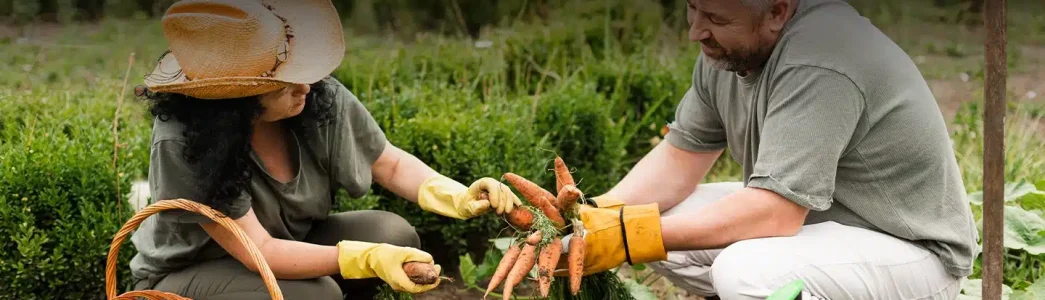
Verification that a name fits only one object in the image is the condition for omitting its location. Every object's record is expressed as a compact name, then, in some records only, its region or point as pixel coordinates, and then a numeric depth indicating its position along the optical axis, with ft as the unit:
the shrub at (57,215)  10.62
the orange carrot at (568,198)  9.06
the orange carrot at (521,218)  9.47
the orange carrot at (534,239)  8.86
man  8.38
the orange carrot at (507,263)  8.88
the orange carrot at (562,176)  9.56
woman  8.45
